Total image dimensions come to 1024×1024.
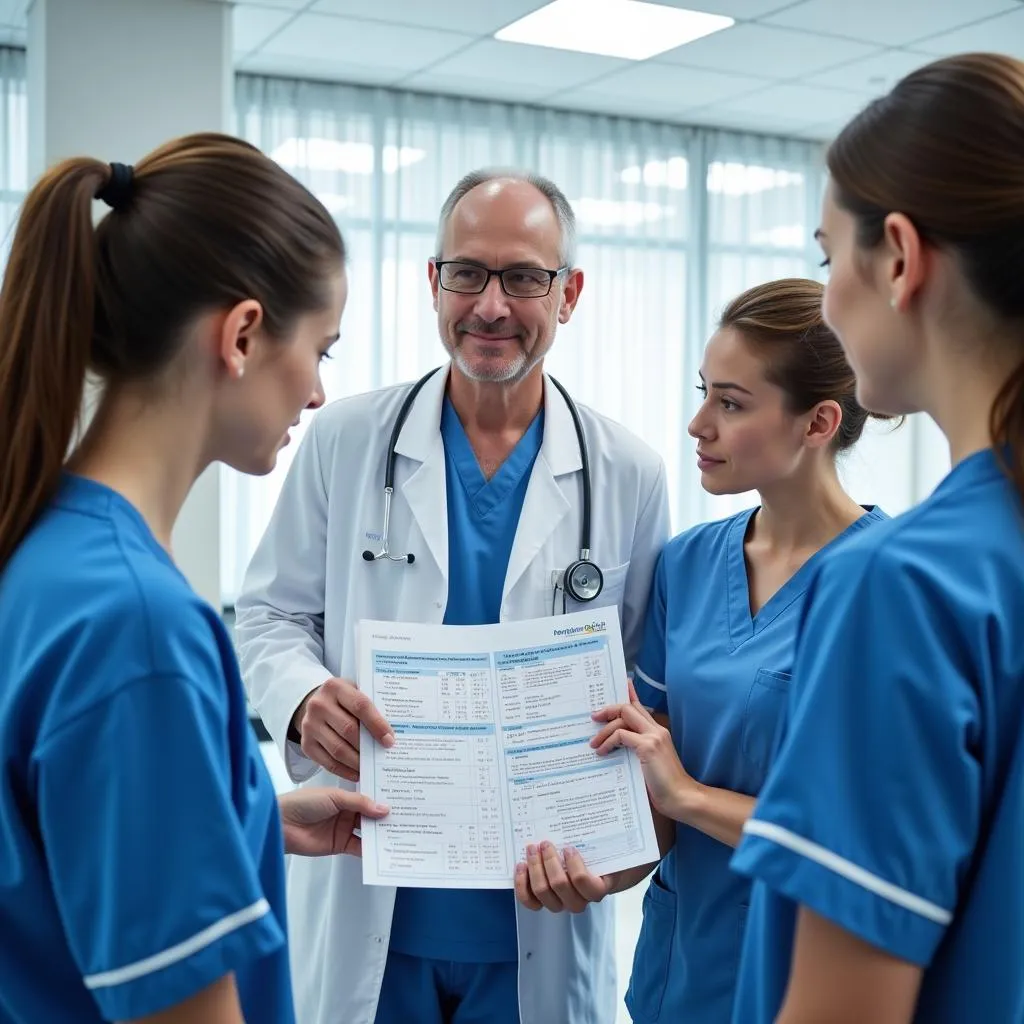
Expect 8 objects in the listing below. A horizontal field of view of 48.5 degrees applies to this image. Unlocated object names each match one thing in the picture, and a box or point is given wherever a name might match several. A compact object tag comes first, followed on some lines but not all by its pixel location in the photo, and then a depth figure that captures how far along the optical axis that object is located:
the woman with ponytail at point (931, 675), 0.74
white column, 3.52
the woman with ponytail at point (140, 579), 0.73
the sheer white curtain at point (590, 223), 4.68
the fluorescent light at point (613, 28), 3.76
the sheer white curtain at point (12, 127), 4.12
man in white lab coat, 1.52
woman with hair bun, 1.40
